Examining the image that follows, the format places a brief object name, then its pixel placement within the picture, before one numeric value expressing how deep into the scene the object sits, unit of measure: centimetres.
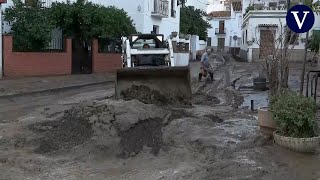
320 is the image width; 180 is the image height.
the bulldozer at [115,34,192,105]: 1270
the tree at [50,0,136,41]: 2238
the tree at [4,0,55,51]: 1970
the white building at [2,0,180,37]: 3126
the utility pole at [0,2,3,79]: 1895
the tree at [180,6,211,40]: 4728
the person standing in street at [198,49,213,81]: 2164
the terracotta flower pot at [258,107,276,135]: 868
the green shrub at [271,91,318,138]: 763
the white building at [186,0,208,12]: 5298
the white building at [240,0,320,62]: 4219
